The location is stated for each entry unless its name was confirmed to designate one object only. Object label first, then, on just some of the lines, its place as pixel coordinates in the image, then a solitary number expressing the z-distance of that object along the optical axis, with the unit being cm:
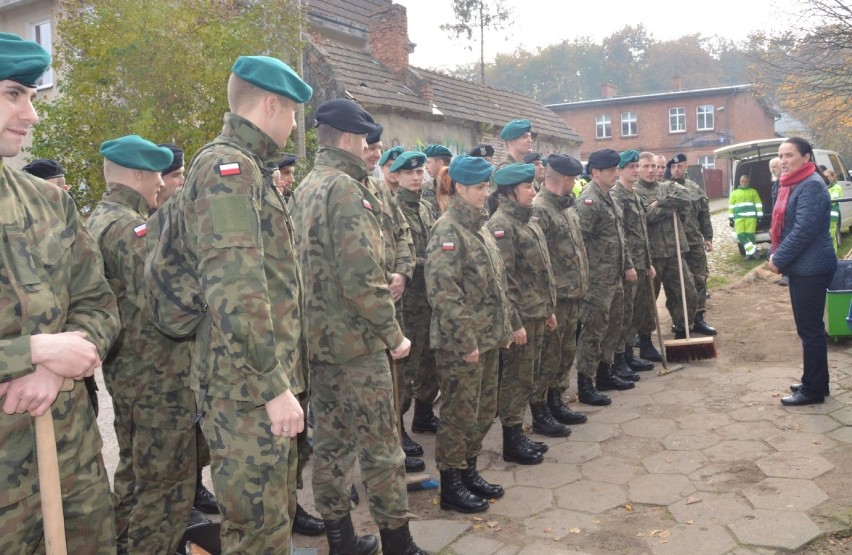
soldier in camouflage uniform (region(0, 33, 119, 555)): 194
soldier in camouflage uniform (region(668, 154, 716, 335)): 866
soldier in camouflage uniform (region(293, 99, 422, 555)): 326
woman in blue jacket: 550
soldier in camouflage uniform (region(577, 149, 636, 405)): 634
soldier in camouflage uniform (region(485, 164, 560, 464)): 497
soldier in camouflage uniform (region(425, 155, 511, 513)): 421
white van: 1356
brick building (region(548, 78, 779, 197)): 3997
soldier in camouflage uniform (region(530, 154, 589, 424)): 571
